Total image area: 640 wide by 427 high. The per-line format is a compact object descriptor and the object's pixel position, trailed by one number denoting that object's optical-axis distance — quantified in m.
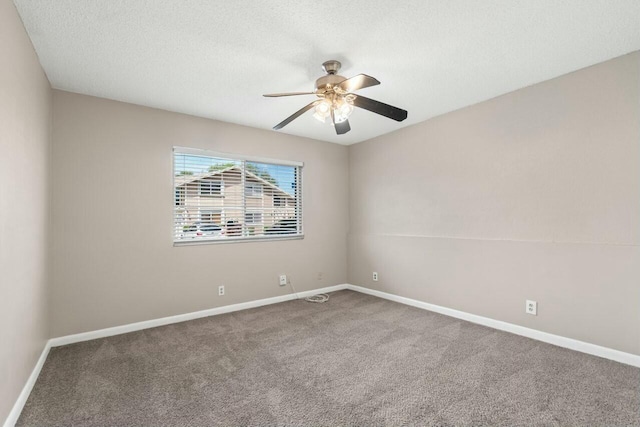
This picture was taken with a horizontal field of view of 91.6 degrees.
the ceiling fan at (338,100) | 2.30
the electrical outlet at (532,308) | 2.91
